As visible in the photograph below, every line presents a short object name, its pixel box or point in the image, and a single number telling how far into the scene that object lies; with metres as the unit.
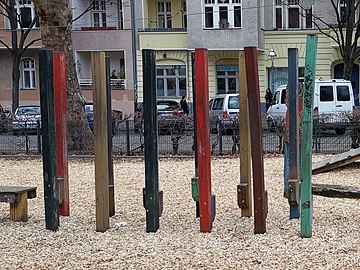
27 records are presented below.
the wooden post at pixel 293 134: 6.12
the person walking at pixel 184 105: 28.43
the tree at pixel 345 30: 28.88
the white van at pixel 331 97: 23.21
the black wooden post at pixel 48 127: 6.20
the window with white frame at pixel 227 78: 32.87
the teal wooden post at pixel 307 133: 5.67
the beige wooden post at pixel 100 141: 6.24
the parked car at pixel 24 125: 15.75
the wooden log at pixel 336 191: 6.36
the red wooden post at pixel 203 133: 5.96
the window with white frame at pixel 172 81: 33.06
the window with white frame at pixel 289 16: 33.47
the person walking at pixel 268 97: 30.91
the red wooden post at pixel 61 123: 6.53
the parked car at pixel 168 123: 14.70
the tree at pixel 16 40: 31.98
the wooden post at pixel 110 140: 6.65
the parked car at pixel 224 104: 23.61
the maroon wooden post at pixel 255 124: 5.84
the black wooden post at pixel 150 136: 6.04
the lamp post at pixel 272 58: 30.97
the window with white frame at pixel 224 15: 31.45
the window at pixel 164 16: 34.72
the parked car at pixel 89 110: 21.11
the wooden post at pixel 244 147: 6.76
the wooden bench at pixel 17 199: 6.77
